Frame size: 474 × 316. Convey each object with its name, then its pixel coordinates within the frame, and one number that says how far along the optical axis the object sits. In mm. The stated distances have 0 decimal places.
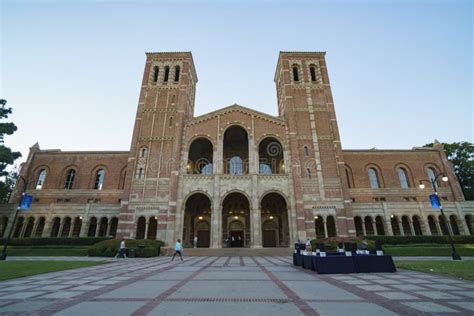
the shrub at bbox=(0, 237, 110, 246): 24859
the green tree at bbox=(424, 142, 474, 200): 33906
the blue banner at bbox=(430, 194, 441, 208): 16391
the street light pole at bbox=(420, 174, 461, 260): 14812
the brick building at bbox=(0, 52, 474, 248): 25453
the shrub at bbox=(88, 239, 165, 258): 19033
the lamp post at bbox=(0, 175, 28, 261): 15907
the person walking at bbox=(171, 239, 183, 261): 15976
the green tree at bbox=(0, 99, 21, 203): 22969
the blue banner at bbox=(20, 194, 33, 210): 16719
